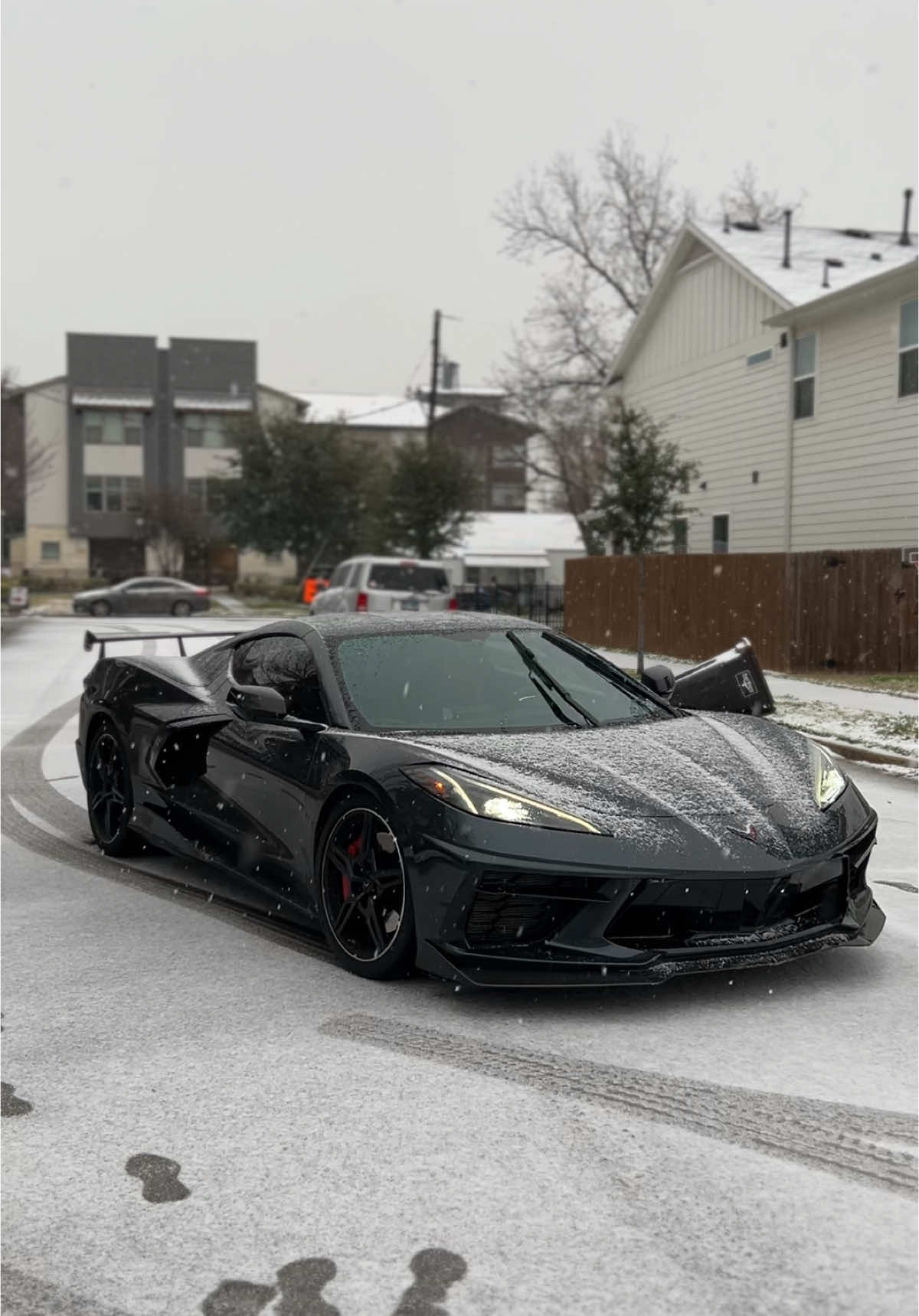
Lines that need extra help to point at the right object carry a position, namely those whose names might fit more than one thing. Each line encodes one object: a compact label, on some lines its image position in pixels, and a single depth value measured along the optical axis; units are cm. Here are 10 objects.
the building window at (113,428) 7344
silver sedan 4891
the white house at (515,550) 5866
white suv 2416
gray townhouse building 7338
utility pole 5168
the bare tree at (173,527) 6906
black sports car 457
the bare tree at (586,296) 4794
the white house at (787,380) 2228
